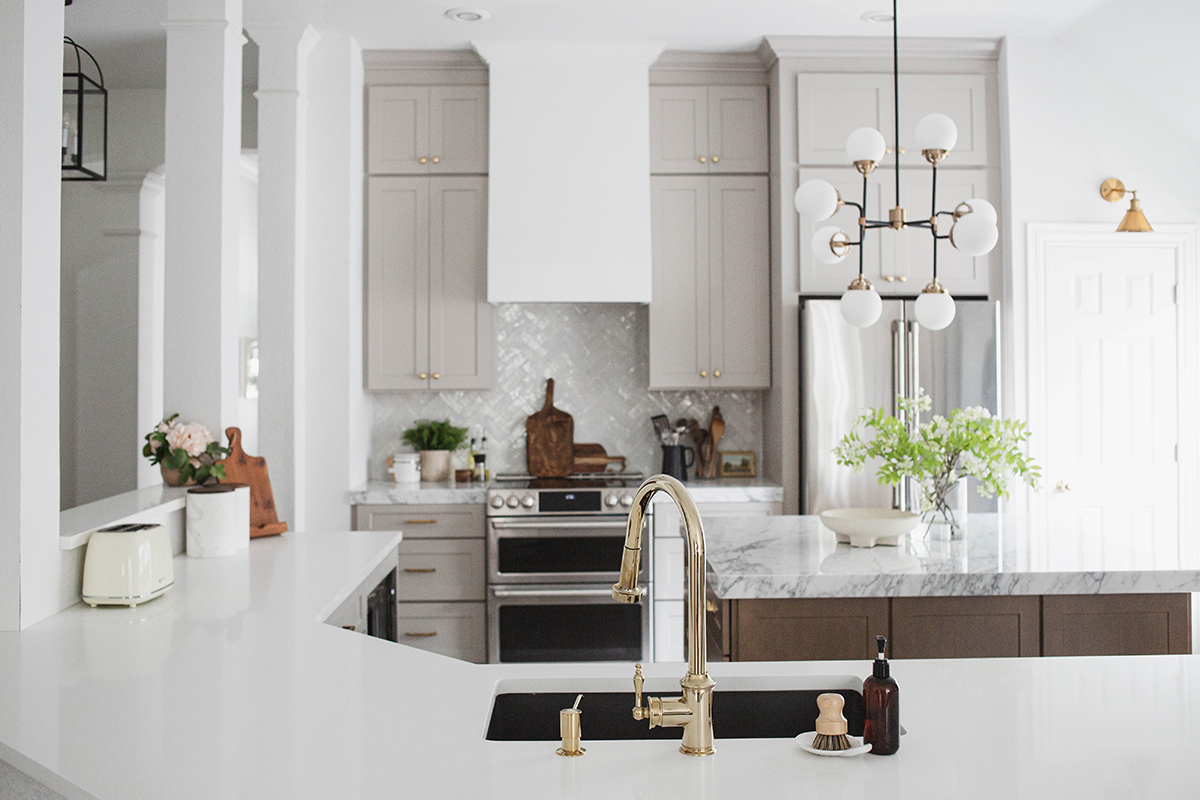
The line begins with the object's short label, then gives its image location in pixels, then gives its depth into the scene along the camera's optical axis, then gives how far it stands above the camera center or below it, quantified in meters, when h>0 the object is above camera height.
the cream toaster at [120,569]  2.04 -0.34
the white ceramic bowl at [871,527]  2.70 -0.33
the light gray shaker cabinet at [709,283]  4.39 +0.60
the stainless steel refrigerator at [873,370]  4.08 +0.18
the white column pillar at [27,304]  1.87 +0.22
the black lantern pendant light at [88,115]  4.54 +1.50
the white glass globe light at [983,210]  2.71 +0.59
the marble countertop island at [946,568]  2.37 -0.41
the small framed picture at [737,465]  4.59 -0.26
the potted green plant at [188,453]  2.63 -0.12
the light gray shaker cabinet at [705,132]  4.40 +1.31
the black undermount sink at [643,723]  1.50 -0.49
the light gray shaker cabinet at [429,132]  4.37 +1.30
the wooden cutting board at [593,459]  4.66 -0.24
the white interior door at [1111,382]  4.23 +0.13
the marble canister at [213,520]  2.54 -0.30
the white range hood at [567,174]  4.23 +1.07
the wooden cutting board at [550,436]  4.71 -0.12
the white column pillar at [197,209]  2.83 +0.61
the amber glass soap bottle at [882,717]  1.22 -0.40
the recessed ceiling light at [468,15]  3.91 +1.67
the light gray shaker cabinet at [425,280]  4.37 +0.61
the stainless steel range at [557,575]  4.04 -0.71
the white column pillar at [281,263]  3.90 +0.62
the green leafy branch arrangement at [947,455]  2.71 -0.13
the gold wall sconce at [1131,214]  4.05 +0.85
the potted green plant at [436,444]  4.46 -0.16
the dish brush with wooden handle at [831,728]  1.23 -0.42
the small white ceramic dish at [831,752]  1.22 -0.44
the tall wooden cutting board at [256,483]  2.85 -0.22
